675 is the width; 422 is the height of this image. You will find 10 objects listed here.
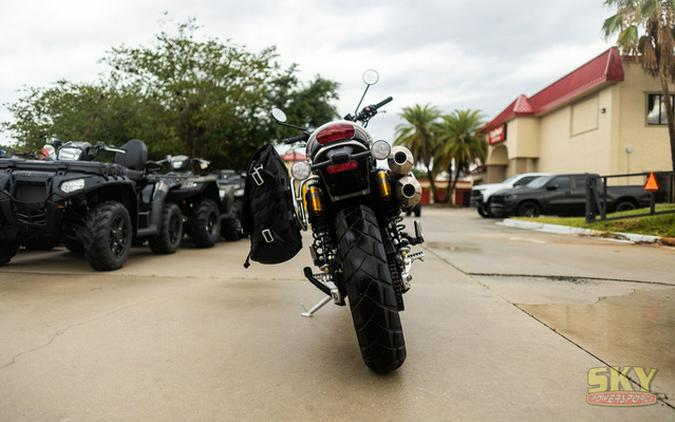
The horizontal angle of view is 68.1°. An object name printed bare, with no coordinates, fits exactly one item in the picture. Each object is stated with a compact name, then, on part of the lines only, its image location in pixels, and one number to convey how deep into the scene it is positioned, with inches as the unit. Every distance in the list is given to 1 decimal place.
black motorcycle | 101.7
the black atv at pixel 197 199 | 322.3
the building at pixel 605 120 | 844.0
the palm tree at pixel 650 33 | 603.2
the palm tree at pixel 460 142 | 1552.7
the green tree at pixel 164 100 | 821.2
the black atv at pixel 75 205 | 216.1
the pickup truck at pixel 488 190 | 789.2
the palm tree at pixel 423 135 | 1691.7
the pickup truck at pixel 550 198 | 676.1
